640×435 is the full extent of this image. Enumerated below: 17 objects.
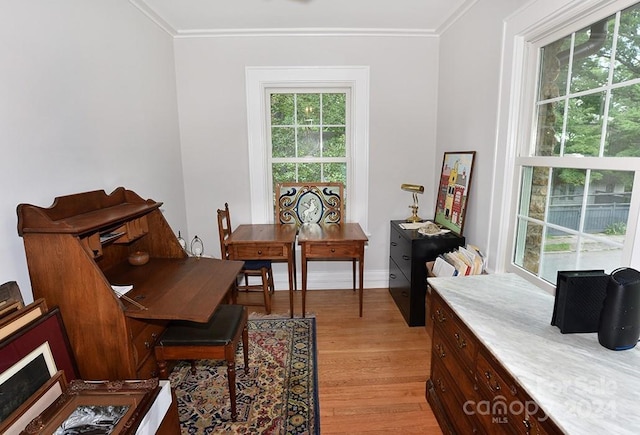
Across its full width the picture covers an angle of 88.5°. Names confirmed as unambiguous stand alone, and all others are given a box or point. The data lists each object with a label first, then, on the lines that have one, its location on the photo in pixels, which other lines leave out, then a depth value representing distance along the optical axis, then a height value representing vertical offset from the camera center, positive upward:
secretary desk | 1.35 -0.61
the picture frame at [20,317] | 1.11 -0.55
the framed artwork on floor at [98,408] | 1.06 -0.83
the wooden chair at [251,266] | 2.76 -0.92
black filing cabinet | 2.58 -0.82
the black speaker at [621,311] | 1.11 -0.51
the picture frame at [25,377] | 1.05 -0.72
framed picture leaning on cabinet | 2.56 -0.24
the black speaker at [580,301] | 1.23 -0.52
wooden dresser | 0.92 -0.67
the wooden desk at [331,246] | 2.72 -0.70
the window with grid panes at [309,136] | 3.27 +0.25
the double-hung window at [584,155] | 1.34 +0.02
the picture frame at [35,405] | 1.00 -0.79
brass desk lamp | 2.98 -0.38
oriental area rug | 1.78 -1.39
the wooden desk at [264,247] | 2.74 -0.71
